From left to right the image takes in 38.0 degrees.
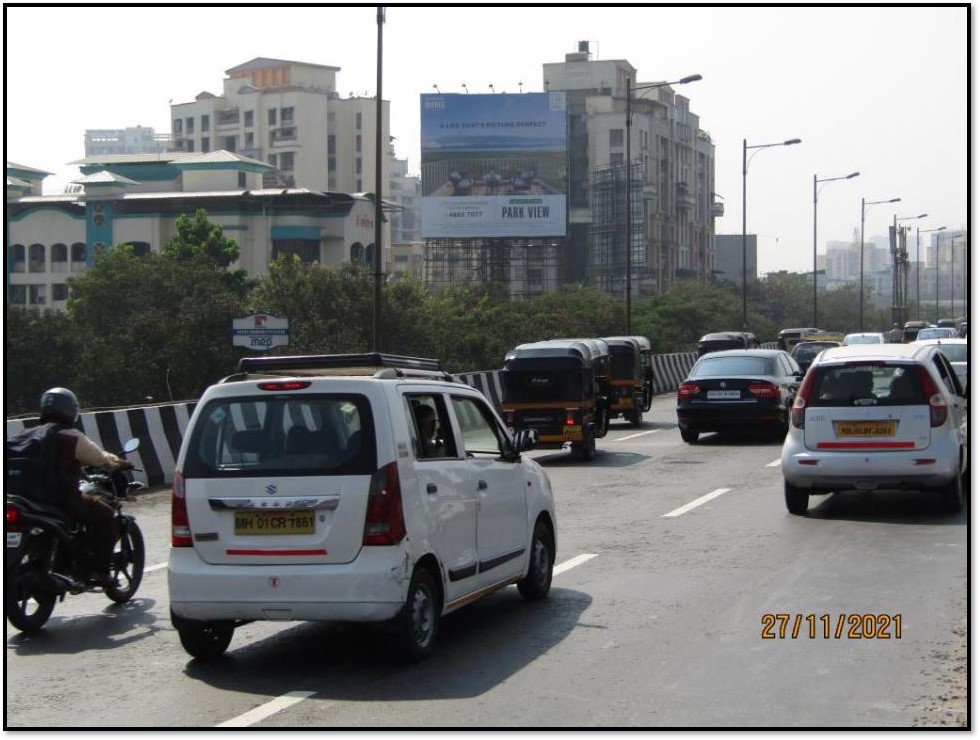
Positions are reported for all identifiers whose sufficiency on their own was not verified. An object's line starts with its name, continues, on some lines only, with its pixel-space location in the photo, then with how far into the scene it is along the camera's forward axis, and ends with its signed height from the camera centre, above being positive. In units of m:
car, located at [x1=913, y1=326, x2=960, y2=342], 47.66 -0.92
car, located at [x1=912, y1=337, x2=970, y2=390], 25.59 -0.79
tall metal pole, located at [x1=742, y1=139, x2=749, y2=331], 63.44 +6.19
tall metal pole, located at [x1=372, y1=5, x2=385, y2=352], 26.44 +1.85
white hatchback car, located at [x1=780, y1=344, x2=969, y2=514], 14.25 -1.23
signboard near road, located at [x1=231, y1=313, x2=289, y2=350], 27.44 -0.45
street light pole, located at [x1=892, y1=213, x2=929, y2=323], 114.91 +2.79
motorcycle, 9.20 -1.66
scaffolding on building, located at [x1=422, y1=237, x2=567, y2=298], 92.31 +3.23
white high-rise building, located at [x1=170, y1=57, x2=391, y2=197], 151.25 +19.99
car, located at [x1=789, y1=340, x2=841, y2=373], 45.59 -1.45
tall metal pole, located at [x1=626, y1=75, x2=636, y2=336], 45.97 +2.52
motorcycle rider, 9.57 -1.08
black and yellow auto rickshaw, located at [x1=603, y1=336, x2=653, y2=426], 30.91 -1.64
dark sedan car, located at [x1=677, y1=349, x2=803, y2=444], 24.53 -1.52
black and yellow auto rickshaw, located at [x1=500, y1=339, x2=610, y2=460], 22.31 -1.42
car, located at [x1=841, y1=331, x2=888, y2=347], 45.12 -1.01
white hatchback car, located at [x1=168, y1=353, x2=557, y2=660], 7.84 -1.14
